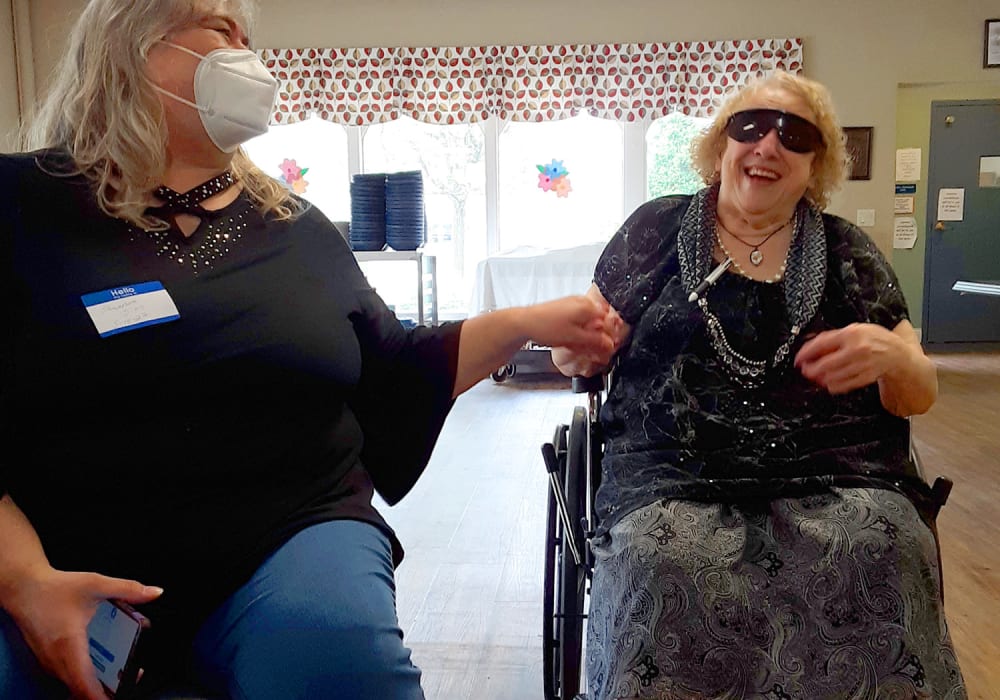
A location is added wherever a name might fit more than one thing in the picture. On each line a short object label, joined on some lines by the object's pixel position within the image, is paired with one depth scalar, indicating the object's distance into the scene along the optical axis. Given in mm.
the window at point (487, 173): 6184
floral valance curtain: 5875
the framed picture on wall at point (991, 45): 5770
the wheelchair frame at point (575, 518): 1508
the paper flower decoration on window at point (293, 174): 6426
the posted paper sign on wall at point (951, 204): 6379
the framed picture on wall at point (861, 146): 5867
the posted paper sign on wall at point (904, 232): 6457
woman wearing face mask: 903
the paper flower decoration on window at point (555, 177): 6262
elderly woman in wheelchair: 1147
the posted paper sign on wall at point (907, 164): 6336
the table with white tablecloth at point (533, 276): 5332
